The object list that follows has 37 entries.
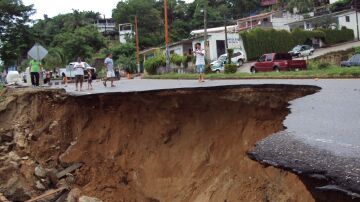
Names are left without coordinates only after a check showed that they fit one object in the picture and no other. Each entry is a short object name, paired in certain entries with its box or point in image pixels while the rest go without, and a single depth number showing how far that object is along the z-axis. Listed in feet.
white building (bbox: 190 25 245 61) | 176.45
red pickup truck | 105.81
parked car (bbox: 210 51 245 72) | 138.51
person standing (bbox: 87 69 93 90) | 62.18
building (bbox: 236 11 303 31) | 219.82
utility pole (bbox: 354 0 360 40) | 185.86
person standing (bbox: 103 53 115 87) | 63.82
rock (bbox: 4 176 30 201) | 44.83
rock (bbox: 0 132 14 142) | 56.97
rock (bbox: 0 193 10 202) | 43.03
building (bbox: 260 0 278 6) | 292.61
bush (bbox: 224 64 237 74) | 102.01
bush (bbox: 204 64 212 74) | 112.12
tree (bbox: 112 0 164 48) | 258.78
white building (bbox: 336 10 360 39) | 190.25
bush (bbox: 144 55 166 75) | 139.95
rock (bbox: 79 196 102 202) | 39.55
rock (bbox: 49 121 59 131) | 52.90
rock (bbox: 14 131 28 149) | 54.34
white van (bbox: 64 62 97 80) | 126.57
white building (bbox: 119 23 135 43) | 290.35
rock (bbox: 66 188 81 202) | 41.32
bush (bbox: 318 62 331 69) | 91.61
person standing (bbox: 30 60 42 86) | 76.18
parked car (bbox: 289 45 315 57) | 160.45
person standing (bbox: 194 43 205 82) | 59.87
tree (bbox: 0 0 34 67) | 143.84
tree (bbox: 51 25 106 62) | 223.51
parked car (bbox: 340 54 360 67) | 98.18
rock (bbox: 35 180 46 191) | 46.21
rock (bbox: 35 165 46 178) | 47.71
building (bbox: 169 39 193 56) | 187.83
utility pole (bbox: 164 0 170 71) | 116.61
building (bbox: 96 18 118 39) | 322.34
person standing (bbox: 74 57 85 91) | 62.18
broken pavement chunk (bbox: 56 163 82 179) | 47.03
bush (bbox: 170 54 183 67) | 150.56
